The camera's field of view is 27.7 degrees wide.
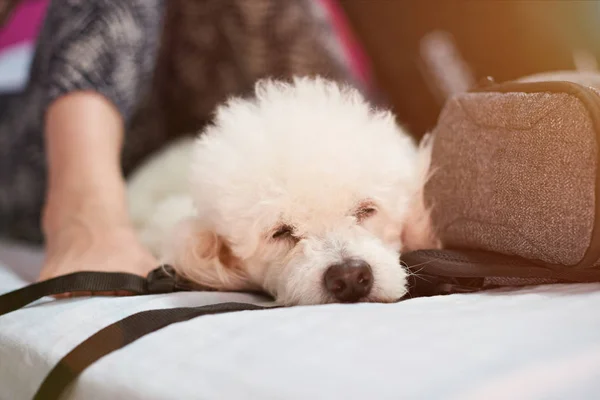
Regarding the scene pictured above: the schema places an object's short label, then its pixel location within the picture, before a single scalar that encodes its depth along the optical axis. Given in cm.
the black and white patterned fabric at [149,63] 78
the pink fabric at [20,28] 118
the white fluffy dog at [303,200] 61
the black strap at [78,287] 61
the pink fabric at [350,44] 106
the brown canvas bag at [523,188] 58
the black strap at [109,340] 54
